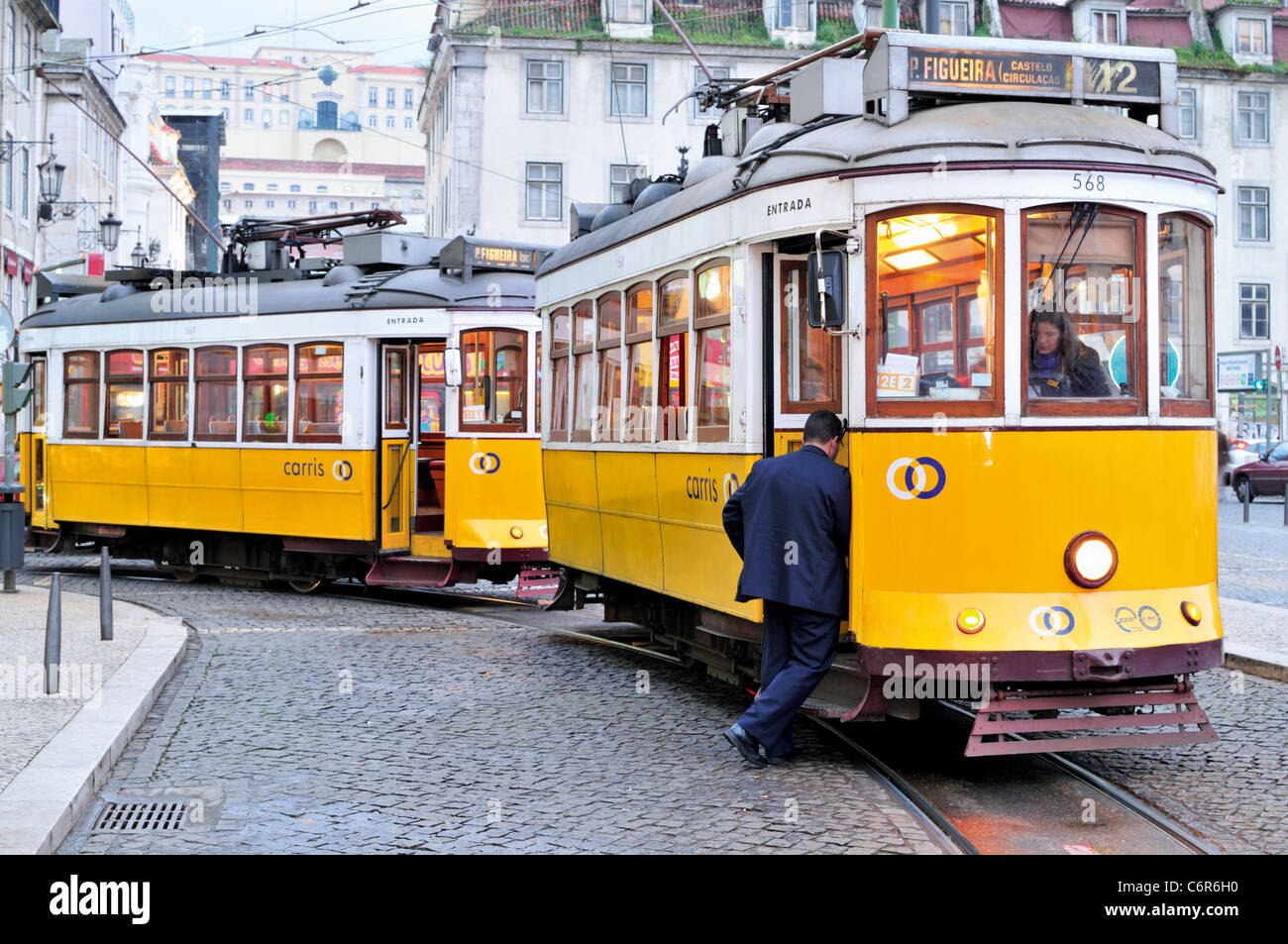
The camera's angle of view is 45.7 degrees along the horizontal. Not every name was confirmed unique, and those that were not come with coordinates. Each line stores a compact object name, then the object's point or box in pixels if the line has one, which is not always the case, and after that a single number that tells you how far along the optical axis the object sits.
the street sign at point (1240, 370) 36.00
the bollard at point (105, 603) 11.55
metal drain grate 6.56
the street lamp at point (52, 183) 30.06
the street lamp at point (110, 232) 28.12
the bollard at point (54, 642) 9.28
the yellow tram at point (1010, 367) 7.00
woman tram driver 7.12
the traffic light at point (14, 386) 14.70
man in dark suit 7.33
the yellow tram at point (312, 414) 14.74
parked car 34.94
